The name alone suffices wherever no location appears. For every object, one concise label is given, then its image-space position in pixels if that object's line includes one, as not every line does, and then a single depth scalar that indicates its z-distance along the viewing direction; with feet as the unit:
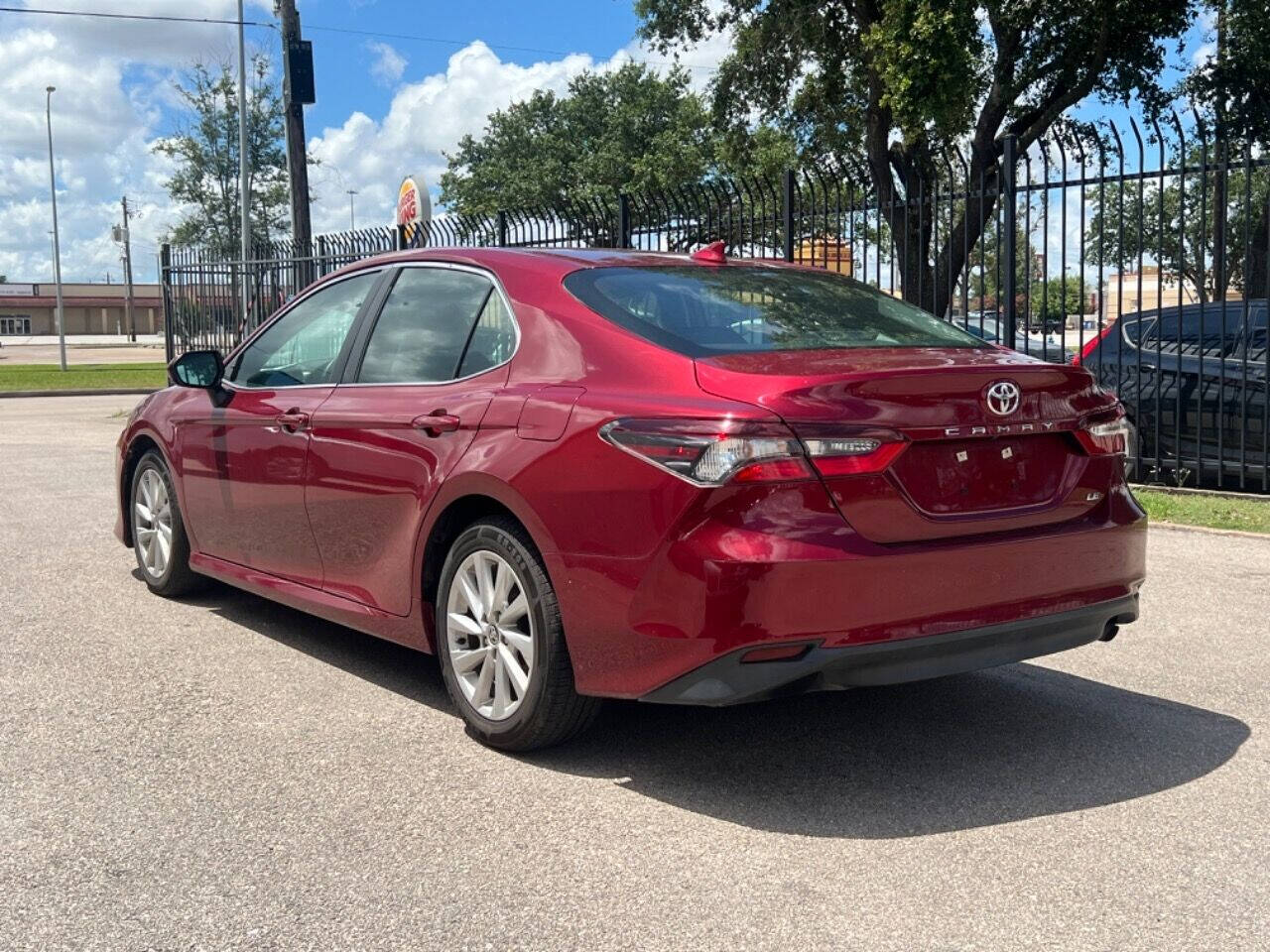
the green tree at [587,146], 167.63
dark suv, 31.96
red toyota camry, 11.37
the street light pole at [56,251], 139.29
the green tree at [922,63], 58.34
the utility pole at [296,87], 58.54
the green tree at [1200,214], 30.63
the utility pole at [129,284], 290.15
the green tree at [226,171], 152.15
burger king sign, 50.78
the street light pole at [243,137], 92.56
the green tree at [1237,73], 63.00
